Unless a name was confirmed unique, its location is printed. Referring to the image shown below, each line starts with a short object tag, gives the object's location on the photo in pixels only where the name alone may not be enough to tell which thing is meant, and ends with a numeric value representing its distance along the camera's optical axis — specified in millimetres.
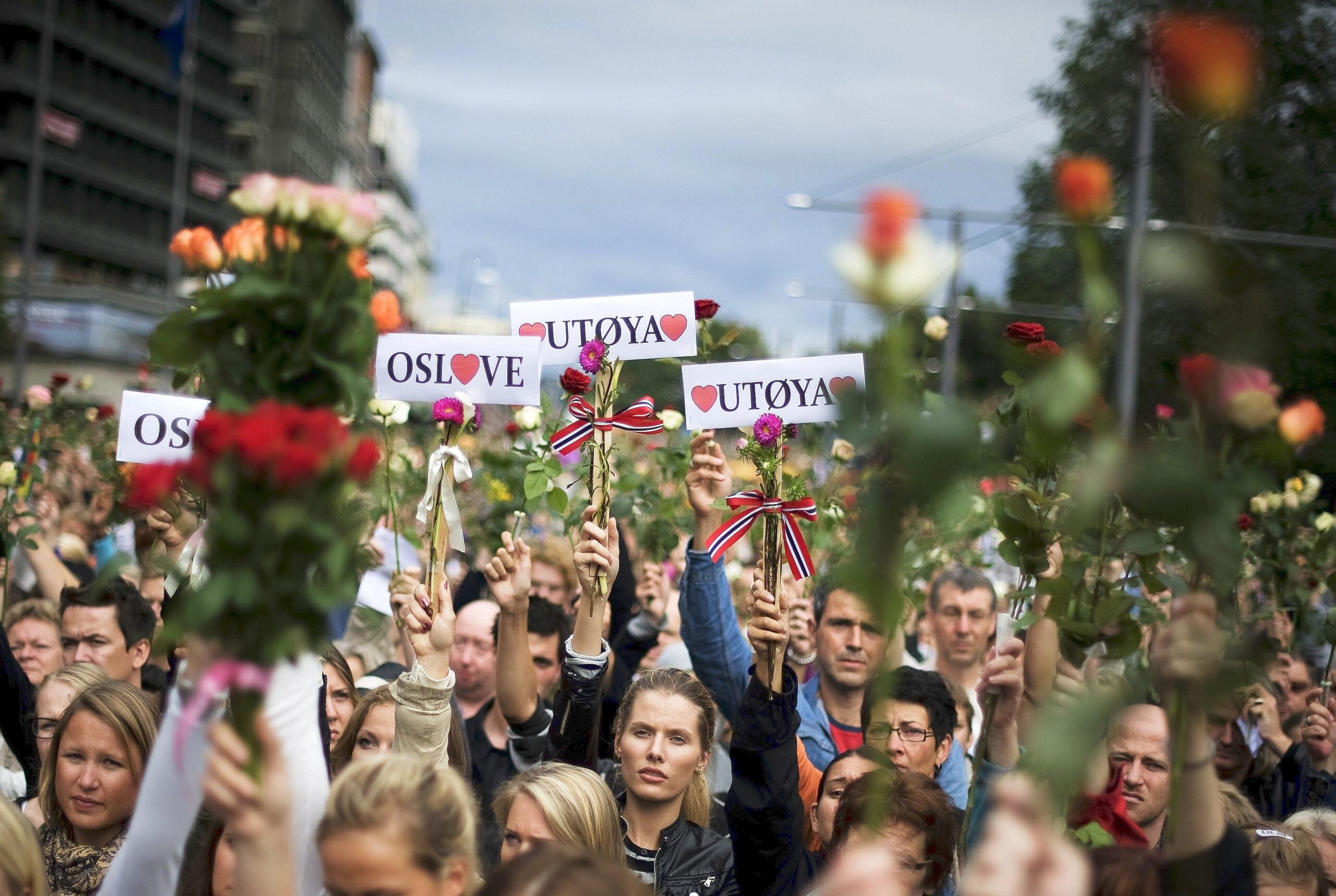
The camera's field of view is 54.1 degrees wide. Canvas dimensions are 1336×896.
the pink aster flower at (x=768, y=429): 3516
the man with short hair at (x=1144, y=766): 3531
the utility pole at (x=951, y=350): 18781
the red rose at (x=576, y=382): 3867
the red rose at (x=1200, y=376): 1665
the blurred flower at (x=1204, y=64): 1502
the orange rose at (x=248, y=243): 1672
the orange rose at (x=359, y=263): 1671
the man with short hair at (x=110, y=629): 4504
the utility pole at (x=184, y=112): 24797
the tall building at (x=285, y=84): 63812
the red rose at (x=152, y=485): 1486
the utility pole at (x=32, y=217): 18344
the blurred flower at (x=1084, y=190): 1479
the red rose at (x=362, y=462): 1506
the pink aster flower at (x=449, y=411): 3570
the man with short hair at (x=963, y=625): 5242
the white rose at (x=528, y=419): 4906
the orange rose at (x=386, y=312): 1785
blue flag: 25766
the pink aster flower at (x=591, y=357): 3873
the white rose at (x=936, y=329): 4291
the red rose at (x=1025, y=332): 2482
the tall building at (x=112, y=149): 45562
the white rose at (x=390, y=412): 4113
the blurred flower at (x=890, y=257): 1370
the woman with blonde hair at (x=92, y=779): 3025
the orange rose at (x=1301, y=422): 1682
